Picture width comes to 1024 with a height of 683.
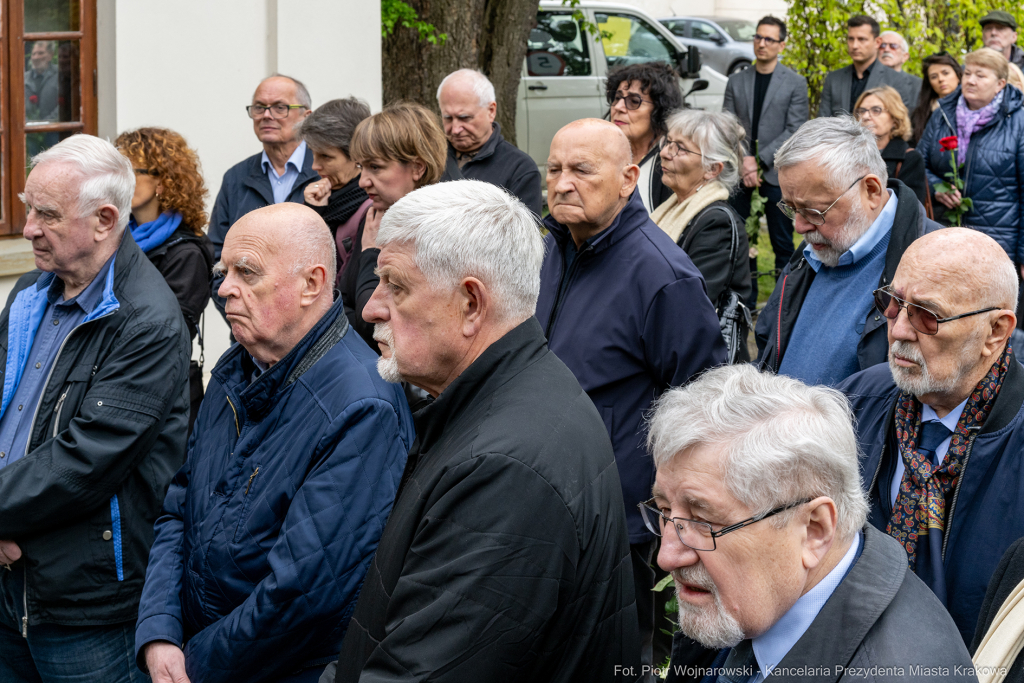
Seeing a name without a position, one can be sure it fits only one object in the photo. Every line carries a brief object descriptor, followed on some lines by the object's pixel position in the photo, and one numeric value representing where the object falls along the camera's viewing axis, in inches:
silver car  794.2
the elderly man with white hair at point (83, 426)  125.0
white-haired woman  179.0
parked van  466.6
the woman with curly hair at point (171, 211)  175.6
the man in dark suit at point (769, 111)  379.2
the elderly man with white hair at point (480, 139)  226.5
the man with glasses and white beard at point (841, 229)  140.4
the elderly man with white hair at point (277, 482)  100.3
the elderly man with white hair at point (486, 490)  74.9
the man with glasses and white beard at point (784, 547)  70.4
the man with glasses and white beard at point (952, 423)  102.0
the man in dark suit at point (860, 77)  367.2
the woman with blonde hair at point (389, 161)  163.3
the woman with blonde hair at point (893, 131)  278.5
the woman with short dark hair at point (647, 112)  217.9
